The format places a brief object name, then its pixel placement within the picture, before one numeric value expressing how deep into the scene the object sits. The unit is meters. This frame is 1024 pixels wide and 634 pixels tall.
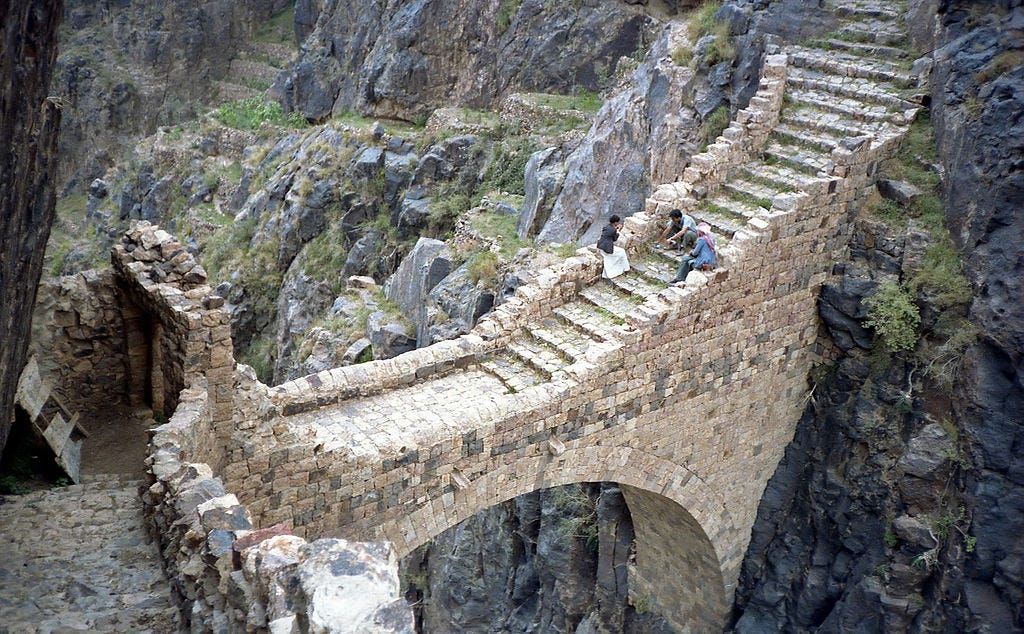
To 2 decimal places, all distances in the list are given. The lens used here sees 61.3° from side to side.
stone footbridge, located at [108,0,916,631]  9.12
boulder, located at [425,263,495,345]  17.19
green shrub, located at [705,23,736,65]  15.39
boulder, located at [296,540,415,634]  4.49
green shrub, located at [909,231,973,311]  11.76
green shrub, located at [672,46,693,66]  16.11
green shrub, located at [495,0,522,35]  24.42
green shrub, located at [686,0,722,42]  16.15
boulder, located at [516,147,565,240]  18.70
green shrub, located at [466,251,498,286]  17.44
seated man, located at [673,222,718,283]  11.43
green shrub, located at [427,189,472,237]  21.58
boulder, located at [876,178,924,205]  12.36
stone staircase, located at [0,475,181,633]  5.94
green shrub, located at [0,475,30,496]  7.45
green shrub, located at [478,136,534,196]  21.66
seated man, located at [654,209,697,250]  12.20
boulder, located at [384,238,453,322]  19.05
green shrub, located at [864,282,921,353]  12.13
